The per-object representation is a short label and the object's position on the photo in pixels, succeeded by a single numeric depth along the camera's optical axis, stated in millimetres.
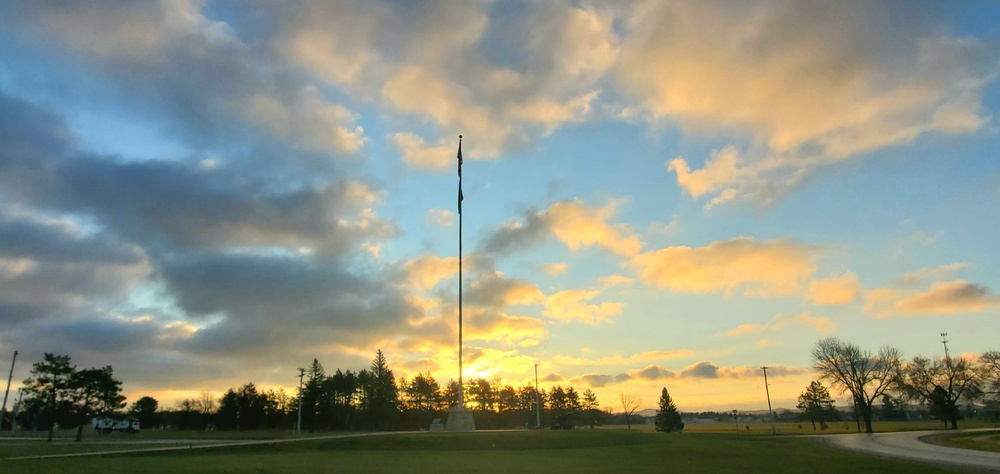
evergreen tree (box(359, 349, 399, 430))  101812
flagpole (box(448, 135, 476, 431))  48594
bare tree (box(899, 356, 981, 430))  92688
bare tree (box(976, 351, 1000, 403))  90438
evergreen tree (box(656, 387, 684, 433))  105312
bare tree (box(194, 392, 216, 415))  127338
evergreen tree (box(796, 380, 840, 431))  117062
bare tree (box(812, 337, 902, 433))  88812
